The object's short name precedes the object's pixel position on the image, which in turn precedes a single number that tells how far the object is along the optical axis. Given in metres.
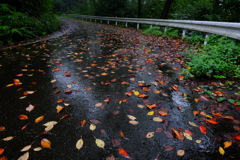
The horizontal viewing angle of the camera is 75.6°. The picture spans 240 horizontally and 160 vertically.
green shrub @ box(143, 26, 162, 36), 10.91
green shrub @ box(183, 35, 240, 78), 3.60
